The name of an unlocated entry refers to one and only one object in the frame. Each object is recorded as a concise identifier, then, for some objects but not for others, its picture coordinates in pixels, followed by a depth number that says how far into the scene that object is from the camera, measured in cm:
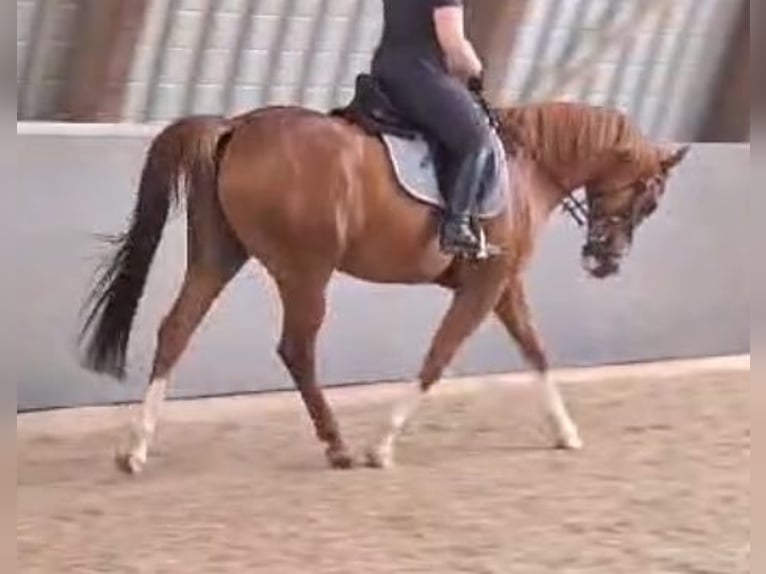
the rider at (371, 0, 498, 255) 1008
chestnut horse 1025
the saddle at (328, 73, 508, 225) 1046
